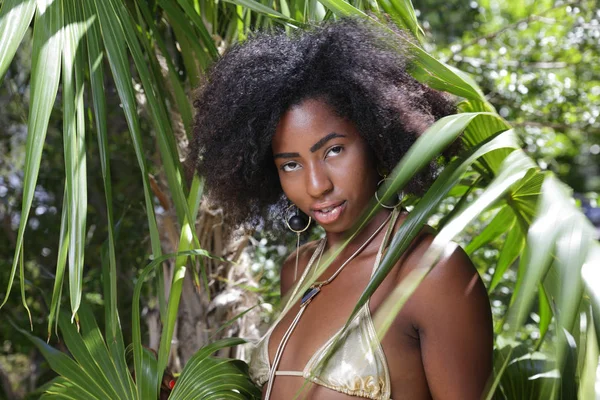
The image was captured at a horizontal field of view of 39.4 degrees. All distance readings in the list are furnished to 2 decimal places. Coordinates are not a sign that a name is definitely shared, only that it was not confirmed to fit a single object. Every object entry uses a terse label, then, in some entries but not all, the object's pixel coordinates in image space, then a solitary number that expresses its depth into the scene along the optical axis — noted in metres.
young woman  1.50
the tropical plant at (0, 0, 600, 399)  1.05
